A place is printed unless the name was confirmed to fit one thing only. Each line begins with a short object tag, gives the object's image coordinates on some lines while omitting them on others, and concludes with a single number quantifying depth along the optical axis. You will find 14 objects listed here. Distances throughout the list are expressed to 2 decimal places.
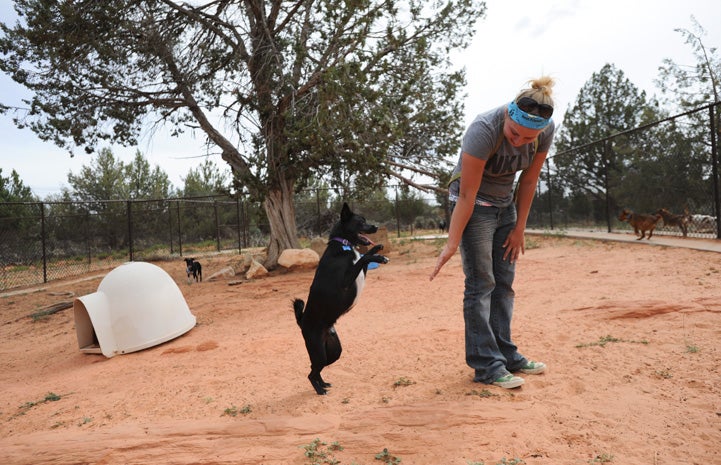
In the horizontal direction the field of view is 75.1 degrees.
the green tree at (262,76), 10.02
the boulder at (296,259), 11.79
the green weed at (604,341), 3.85
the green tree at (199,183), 30.45
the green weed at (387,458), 2.37
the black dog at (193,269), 11.55
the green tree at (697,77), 20.56
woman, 2.85
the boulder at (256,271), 11.57
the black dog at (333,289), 3.31
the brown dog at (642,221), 10.37
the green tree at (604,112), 24.94
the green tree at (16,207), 18.06
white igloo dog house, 5.73
